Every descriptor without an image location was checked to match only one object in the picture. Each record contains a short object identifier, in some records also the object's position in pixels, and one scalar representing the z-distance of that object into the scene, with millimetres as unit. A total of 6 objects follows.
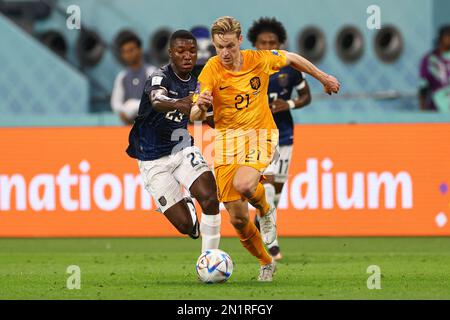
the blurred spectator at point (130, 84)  16891
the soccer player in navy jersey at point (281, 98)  13569
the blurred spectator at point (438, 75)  19656
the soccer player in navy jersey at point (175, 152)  11383
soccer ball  10844
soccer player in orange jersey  10898
